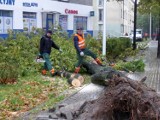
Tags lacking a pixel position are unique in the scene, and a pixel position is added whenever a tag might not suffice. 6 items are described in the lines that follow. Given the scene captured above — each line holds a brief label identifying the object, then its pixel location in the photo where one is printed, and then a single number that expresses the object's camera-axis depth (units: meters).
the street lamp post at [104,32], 20.64
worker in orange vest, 14.61
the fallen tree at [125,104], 6.44
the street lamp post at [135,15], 30.32
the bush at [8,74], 12.00
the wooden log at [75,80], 12.20
